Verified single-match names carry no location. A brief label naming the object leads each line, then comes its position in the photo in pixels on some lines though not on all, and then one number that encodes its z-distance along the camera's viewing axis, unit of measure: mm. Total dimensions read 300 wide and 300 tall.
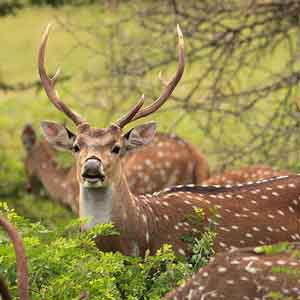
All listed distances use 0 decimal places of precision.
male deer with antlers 14977
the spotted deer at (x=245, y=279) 10820
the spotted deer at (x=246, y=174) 20031
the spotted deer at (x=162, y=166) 23187
